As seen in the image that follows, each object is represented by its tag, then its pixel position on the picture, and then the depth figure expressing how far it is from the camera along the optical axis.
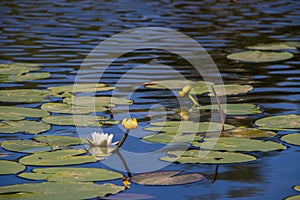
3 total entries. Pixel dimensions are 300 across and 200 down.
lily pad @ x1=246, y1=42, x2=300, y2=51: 13.23
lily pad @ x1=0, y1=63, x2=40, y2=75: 11.15
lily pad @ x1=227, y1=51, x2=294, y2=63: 12.28
